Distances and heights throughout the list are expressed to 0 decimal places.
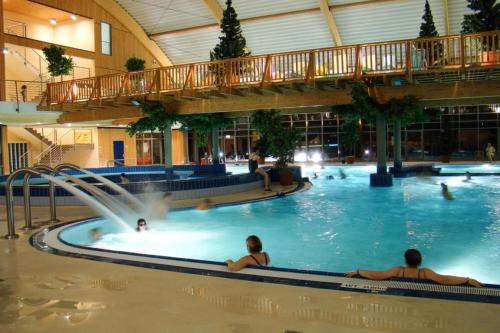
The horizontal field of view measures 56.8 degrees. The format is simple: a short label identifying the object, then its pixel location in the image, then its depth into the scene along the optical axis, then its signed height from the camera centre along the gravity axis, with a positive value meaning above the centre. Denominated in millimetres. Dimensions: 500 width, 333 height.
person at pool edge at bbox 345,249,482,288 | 4098 -1200
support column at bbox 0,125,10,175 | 24312 +443
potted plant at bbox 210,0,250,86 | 22562 +5561
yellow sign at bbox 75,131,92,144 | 29531 +1277
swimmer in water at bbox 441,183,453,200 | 13340 -1407
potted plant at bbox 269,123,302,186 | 16806 +201
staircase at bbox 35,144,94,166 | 25812 +216
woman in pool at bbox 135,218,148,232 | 9109 -1398
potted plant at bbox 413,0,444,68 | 12750 +2534
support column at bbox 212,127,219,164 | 24406 +143
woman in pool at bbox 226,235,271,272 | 4914 -1161
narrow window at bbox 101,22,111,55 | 29938 +7708
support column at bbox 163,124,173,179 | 19375 +115
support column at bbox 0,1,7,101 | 22531 +4686
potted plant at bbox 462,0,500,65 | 17938 +5018
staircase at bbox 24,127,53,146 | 25844 +1261
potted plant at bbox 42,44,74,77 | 22484 +4768
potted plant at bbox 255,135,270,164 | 18109 +207
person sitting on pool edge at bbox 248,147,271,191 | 16822 -441
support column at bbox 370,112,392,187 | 16859 -764
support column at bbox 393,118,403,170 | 21125 -21
